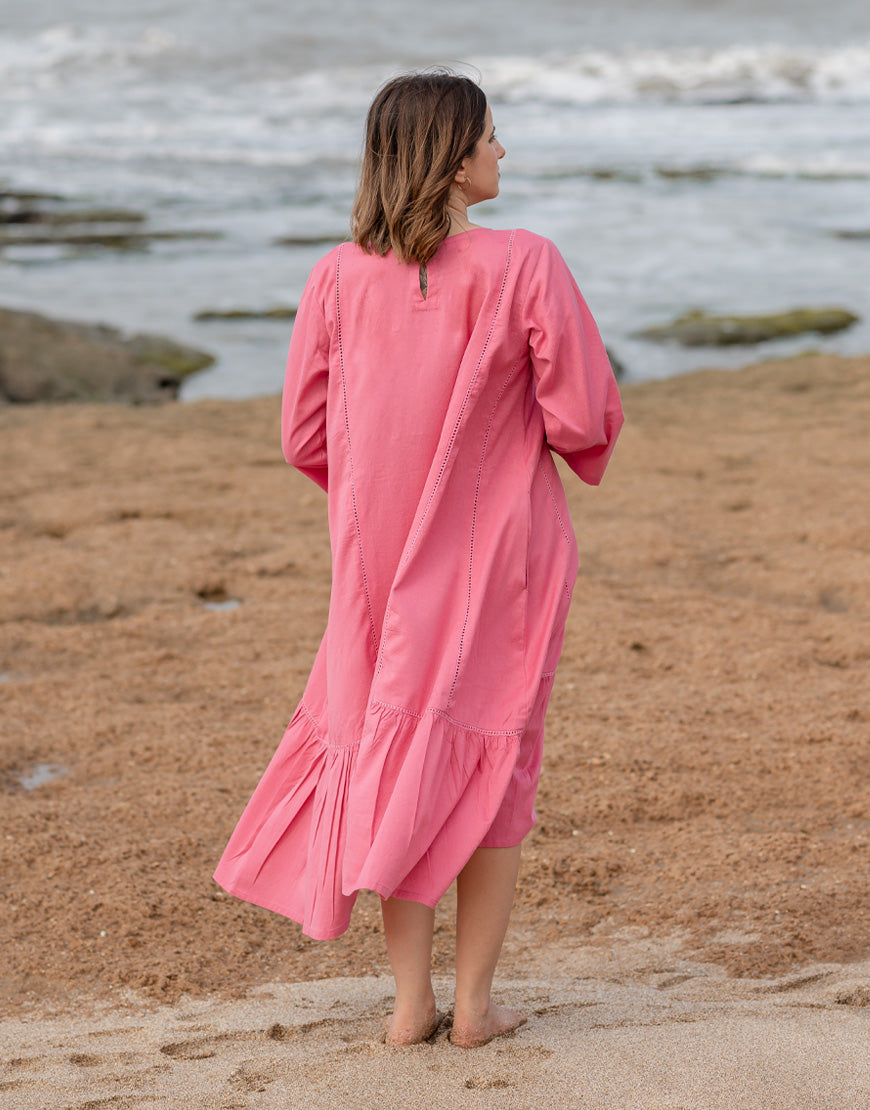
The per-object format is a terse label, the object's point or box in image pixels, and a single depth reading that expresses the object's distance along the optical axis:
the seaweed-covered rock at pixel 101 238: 18.38
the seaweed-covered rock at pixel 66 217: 20.41
